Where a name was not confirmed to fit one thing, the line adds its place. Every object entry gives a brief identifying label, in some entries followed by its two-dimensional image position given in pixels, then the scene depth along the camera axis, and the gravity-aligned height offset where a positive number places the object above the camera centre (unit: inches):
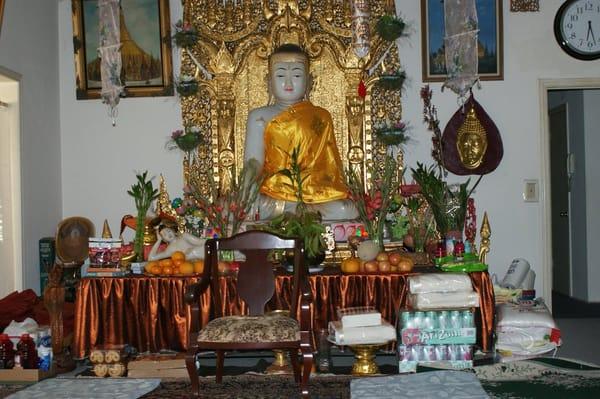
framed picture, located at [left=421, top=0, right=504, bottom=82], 248.4 +50.5
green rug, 147.1 -40.6
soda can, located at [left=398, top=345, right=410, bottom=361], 171.3 -37.3
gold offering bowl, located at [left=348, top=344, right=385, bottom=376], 168.9 -38.6
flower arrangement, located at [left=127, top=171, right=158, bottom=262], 196.9 -2.4
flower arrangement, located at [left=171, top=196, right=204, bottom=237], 214.5 -4.5
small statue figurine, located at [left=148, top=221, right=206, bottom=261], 192.4 -12.2
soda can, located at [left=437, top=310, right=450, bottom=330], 170.1 -29.4
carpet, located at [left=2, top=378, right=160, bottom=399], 152.3 -40.2
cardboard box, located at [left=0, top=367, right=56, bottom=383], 169.9 -39.6
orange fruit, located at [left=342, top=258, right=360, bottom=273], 179.8 -17.5
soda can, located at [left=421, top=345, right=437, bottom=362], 171.0 -37.3
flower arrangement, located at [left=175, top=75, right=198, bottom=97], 247.8 +36.9
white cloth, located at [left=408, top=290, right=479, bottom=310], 168.2 -24.7
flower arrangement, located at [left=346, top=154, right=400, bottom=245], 202.7 -2.9
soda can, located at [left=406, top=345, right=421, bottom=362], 171.3 -36.7
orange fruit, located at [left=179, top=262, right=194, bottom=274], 182.9 -17.3
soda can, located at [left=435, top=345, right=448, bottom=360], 171.2 -37.1
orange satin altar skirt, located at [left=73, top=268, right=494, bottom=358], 179.0 -26.0
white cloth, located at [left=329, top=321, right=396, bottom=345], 164.2 -31.3
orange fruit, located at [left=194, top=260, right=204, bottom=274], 184.4 -17.3
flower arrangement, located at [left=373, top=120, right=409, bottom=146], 242.7 +19.3
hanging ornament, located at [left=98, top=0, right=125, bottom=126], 232.7 +47.3
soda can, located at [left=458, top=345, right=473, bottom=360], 170.9 -37.3
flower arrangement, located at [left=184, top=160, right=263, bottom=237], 206.7 -1.7
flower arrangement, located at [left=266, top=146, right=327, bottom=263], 181.5 -8.0
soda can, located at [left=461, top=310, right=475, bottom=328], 169.9 -29.4
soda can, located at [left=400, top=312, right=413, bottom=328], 170.1 -29.3
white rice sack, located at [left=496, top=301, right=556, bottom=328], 179.9 -31.2
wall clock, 245.1 +52.8
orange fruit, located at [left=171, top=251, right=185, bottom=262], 186.2 -14.6
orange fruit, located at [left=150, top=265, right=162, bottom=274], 183.5 -17.6
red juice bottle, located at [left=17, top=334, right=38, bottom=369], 172.4 -35.2
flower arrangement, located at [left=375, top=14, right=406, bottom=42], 240.5 +53.9
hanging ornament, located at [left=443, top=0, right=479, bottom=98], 228.1 +45.7
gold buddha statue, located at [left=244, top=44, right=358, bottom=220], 241.6 +21.6
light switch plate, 248.7 -0.7
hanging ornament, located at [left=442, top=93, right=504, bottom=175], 243.6 +16.0
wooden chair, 145.1 -25.1
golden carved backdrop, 250.2 +42.3
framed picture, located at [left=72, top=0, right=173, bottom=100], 253.1 +52.1
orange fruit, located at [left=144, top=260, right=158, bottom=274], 184.2 -16.7
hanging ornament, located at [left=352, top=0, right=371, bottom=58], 239.1 +53.8
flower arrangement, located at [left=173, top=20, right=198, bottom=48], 245.4 +53.7
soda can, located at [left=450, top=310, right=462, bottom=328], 169.9 -29.3
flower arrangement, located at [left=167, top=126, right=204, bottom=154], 245.4 +19.5
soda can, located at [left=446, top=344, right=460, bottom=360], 171.2 -37.1
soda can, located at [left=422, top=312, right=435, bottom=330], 169.9 -29.6
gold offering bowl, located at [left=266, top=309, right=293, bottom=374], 171.8 -39.5
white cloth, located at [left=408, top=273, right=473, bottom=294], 168.4 -20.9
